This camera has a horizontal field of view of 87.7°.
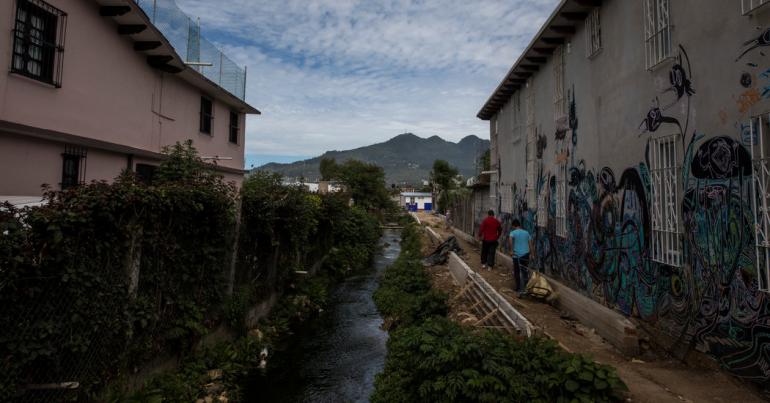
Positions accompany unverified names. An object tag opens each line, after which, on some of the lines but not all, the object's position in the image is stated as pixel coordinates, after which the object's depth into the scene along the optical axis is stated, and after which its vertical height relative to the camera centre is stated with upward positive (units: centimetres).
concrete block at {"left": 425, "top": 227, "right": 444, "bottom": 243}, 2188 -92
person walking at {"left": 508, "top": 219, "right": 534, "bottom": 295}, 945 -80
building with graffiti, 442 +85
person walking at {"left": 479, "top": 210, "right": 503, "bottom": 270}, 1188 -55
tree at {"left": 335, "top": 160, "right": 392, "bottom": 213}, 3741 +356
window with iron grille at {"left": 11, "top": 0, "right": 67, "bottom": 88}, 720 +329
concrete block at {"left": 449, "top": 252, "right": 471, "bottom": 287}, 1128 -151
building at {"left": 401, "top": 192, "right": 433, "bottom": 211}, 8245 +411
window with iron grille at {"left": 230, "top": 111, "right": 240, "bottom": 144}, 1683 +382
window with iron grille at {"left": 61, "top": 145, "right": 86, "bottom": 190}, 848 +108
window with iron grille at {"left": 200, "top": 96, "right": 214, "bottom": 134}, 1445 +377
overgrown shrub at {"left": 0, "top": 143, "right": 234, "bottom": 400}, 371 -70
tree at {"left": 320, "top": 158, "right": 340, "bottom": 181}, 7081 +981
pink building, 727 +297
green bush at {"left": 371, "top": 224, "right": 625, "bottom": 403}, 422 -171
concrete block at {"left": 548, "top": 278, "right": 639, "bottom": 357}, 579 -162
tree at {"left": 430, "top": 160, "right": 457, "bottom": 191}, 4809 +555
